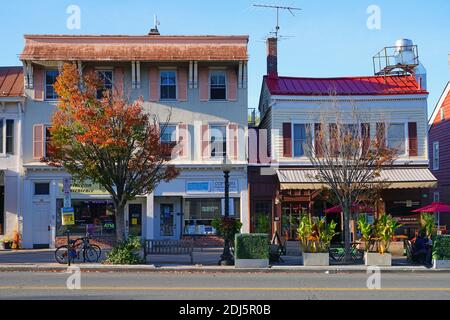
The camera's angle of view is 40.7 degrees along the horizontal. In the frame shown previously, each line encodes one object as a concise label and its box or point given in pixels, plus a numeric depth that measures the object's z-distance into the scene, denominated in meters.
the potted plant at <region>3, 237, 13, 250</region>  27.98
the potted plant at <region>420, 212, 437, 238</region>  24.27
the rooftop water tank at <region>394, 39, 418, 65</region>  32.25
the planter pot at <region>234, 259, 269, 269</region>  19.36
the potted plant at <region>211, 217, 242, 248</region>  20.27
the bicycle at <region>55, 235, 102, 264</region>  20.45
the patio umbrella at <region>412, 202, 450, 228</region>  25.25
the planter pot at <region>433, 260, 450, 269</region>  19.55
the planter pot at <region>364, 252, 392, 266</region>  19.97
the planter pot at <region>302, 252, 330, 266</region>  19.89
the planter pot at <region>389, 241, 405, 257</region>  24.52
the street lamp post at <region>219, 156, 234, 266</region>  20.11
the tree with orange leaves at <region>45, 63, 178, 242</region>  19.38
